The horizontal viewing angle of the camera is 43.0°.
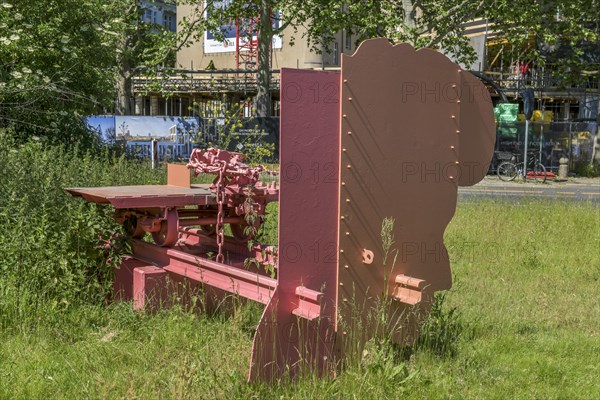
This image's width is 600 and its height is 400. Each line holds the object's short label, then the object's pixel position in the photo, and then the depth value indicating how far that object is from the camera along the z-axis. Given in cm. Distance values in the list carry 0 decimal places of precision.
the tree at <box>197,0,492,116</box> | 2520
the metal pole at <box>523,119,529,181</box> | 2960
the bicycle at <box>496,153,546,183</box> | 2969
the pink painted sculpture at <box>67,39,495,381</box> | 461
